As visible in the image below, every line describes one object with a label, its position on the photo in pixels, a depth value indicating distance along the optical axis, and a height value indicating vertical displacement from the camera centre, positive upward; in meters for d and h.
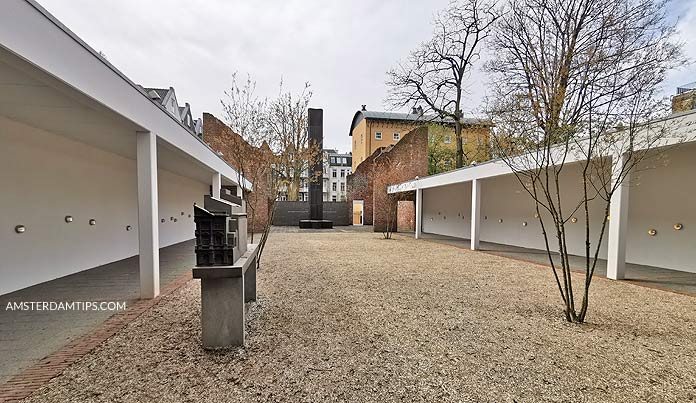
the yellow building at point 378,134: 27.47 +6.62
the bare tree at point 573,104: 4.16 +1.25
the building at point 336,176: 49.00 +2.60
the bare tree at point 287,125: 9.05 +2.05
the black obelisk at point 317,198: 18.56 -0.39
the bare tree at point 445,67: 16.70 +7.11
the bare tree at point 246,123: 8.01 +1.86
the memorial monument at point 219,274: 3.01 -0.79
